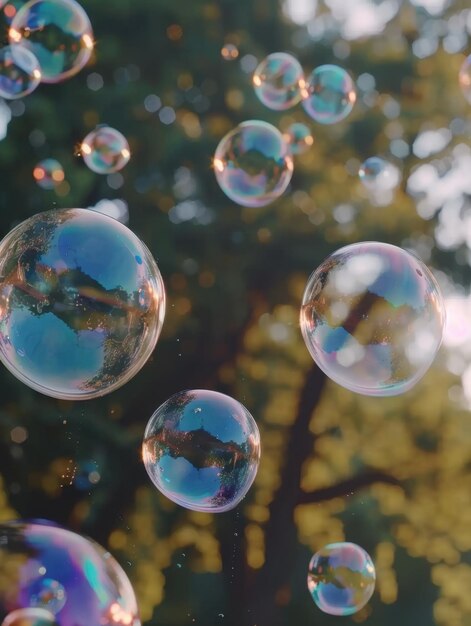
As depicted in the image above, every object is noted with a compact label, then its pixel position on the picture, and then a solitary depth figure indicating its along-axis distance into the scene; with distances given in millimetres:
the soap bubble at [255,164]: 4859
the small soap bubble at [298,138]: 6551
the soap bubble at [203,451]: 3674
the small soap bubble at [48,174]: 7105
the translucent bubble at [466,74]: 5641
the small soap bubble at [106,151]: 5461
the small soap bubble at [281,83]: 5555
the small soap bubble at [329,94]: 5492
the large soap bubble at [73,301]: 2684
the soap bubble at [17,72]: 4848
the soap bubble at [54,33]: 4609
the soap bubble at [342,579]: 4727
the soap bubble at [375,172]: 6227
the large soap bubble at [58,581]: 2039
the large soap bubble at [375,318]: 3336
